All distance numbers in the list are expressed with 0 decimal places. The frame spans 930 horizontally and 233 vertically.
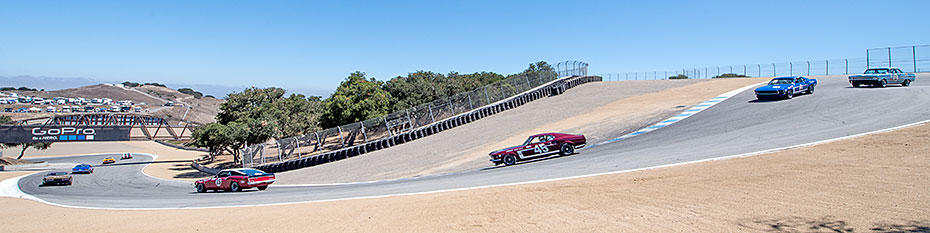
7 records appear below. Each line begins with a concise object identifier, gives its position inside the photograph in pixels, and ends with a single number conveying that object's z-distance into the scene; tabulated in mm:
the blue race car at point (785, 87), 28172
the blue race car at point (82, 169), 46969
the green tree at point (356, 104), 42531
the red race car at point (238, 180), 22094
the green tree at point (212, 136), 44125
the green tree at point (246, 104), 55969
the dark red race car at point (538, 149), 20125
